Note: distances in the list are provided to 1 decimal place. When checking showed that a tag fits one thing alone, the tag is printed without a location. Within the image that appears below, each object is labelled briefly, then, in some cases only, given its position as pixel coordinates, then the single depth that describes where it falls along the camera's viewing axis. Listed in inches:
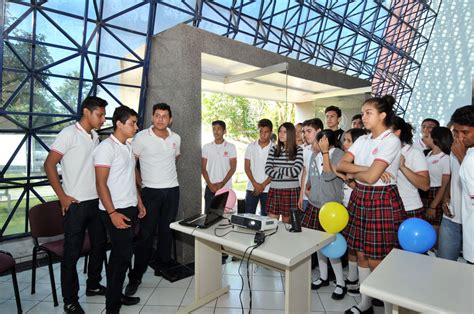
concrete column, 126.5
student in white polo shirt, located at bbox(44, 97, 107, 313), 89.7
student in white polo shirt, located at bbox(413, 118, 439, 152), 137.6
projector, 78.2
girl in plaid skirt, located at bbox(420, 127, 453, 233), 106.3
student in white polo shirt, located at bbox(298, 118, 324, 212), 112.3
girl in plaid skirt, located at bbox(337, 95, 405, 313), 73.8
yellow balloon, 80.7
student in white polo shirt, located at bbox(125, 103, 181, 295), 108.7
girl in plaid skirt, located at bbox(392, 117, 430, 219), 87.0
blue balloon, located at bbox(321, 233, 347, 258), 84.7
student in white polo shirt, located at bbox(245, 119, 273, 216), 135.3
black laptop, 85.1
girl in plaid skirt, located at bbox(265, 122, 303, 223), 115.3
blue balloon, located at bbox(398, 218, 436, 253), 71.4
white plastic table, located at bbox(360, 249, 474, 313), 42.7
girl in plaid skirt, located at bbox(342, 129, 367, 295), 101.0
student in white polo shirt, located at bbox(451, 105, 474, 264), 59.9
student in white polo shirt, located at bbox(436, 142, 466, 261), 79.3
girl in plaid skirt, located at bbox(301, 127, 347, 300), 97.0
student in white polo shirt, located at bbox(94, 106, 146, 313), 82.6
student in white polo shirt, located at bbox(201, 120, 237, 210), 141.9
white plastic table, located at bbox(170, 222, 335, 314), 65.8
